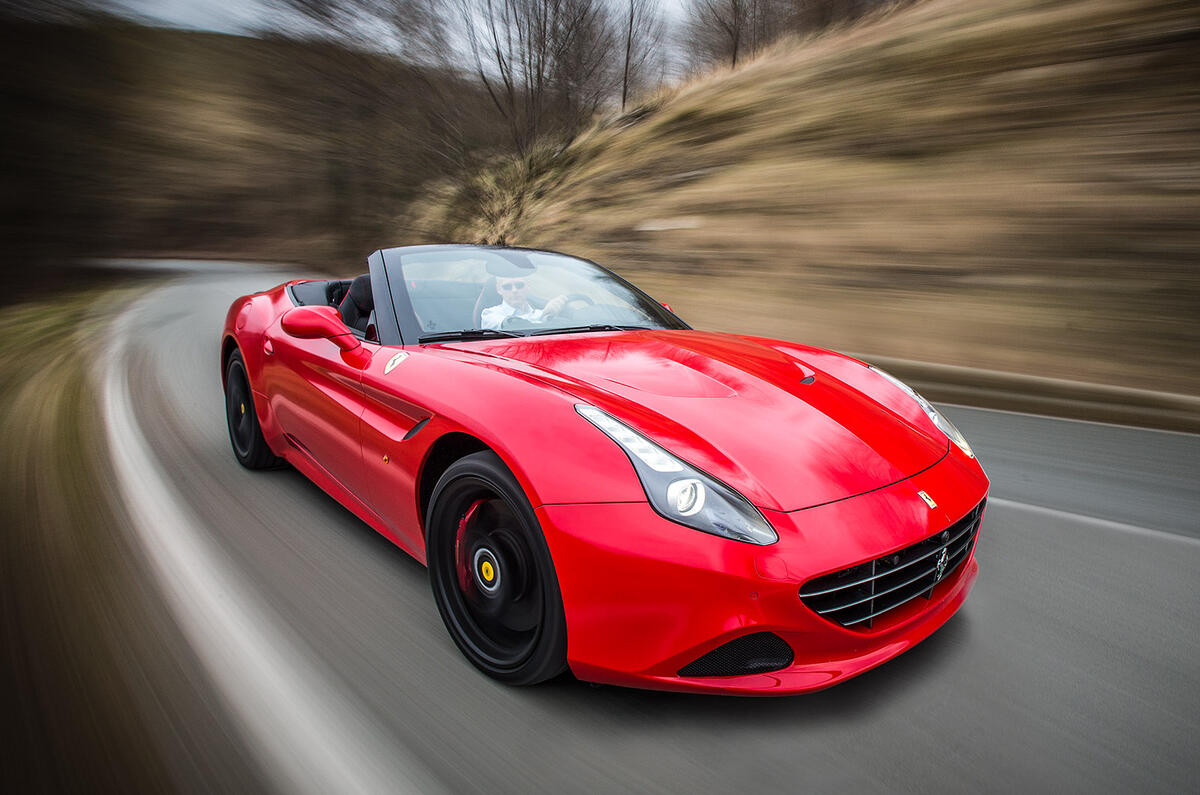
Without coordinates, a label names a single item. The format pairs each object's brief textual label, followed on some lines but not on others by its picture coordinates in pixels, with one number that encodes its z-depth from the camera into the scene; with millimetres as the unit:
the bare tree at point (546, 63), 19375
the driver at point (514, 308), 2852
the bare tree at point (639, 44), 19734
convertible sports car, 1668
